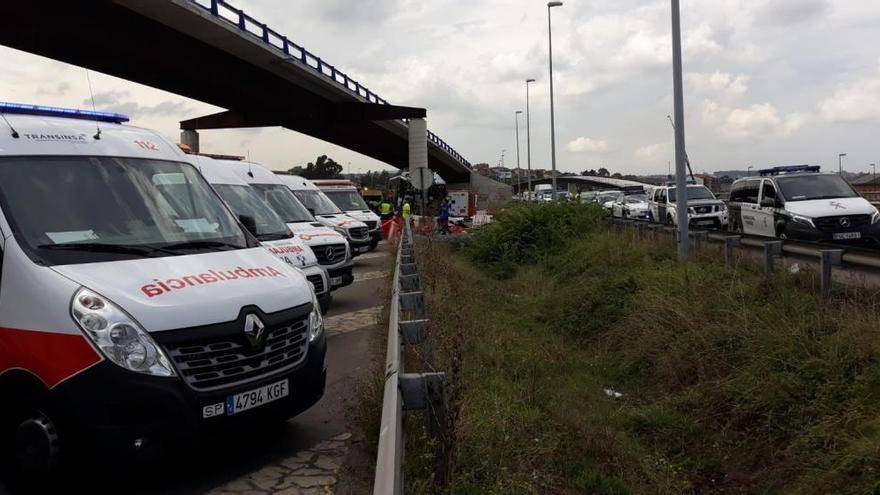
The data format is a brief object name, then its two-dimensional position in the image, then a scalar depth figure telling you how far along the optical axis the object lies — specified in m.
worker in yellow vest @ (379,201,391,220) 28.84
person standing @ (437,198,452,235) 23.78
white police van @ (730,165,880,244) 13.38
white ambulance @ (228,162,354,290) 10.64
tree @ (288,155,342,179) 103.38
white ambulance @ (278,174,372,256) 16.48
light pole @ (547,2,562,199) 34.88
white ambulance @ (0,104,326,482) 3.70
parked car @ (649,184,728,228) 22.42
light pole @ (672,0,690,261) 10.95
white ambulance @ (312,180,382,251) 20.05
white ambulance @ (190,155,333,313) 8.33
